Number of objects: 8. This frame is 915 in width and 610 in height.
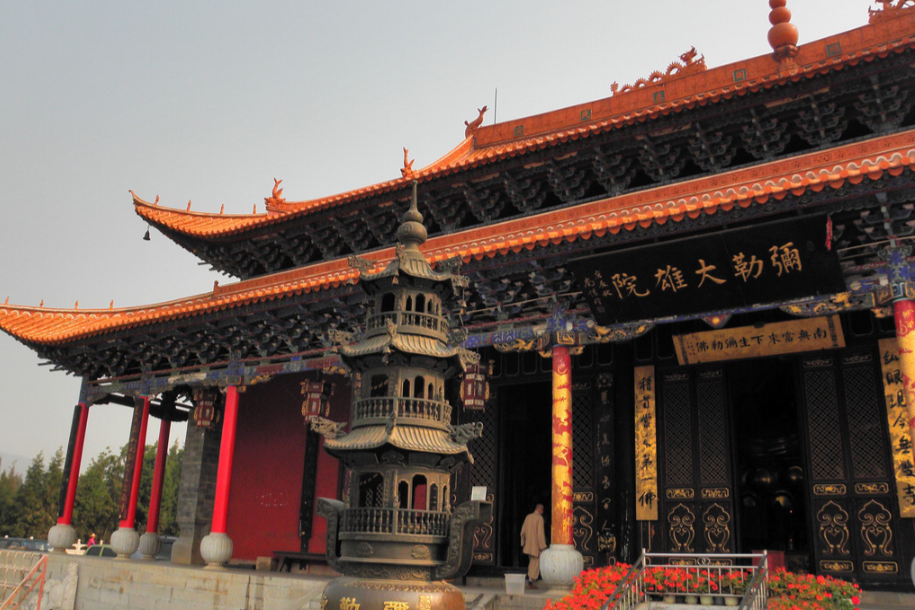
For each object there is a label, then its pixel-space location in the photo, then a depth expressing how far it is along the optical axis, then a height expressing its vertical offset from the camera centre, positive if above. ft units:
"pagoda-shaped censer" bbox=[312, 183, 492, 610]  19.01 +1.03
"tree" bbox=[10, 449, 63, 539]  141.28 -5.39
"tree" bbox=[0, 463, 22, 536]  149.11 -4.78
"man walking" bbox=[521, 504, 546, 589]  33.94 -1.94
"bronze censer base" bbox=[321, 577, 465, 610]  18.22 -2.50
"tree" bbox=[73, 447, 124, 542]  138.21 -5.10
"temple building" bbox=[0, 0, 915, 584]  25.93 +7.30
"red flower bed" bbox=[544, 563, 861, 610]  21.71 -2.51
